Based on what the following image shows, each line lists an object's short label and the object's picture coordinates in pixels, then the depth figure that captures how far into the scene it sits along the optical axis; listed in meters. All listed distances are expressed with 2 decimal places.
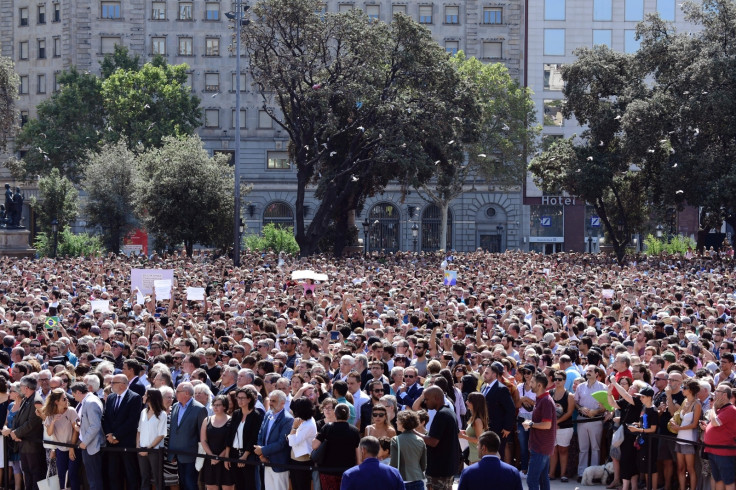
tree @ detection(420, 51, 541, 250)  71.12
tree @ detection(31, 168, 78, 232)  63.97
